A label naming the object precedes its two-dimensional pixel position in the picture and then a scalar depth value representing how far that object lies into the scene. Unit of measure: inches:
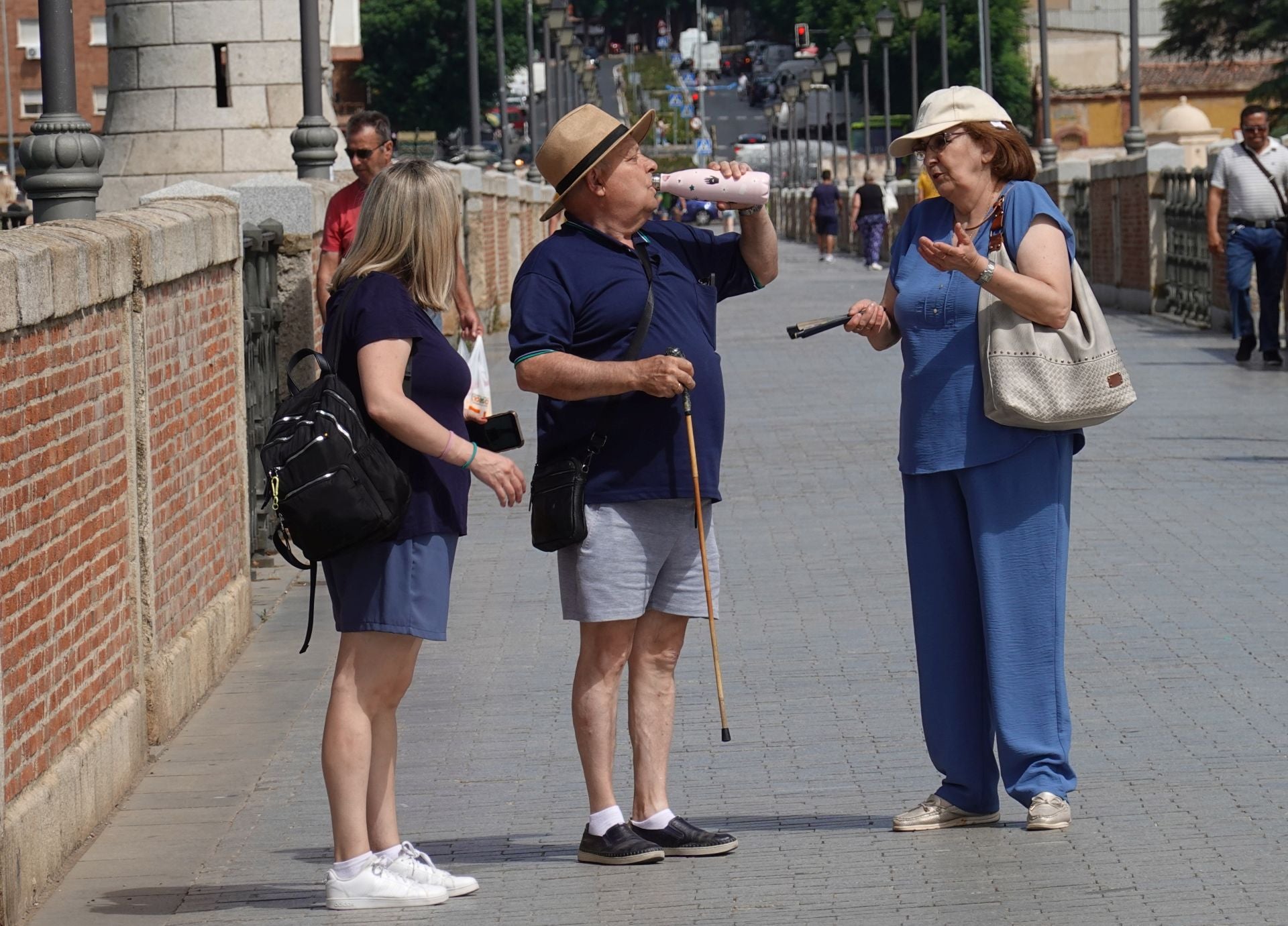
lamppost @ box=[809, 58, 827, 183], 3630.4
